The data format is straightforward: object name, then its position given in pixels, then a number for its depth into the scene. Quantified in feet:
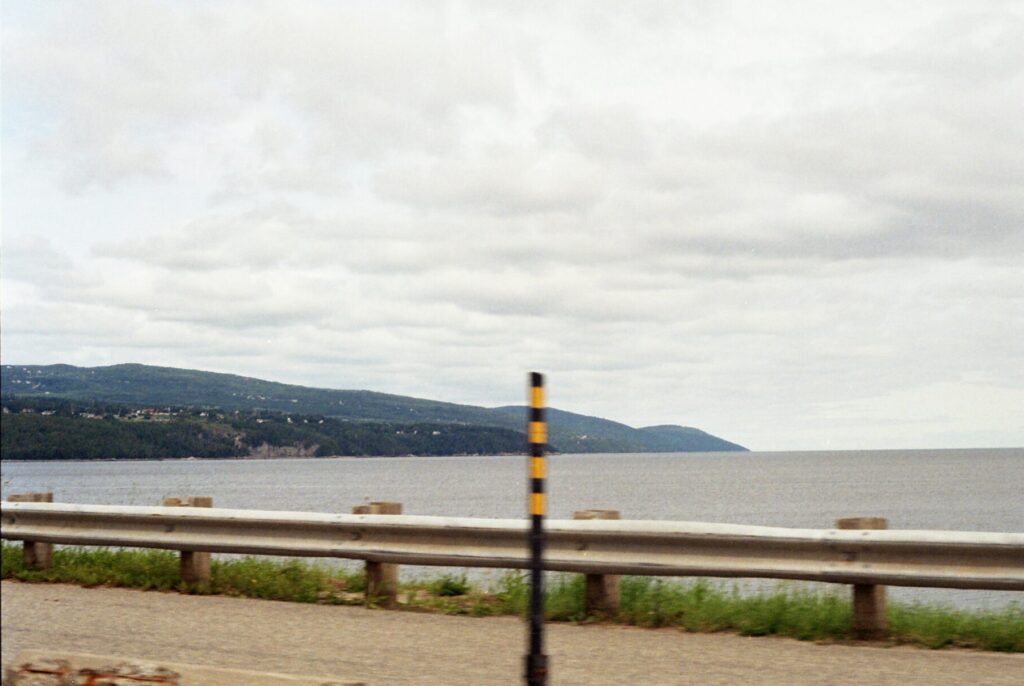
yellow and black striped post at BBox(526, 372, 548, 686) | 17.65
